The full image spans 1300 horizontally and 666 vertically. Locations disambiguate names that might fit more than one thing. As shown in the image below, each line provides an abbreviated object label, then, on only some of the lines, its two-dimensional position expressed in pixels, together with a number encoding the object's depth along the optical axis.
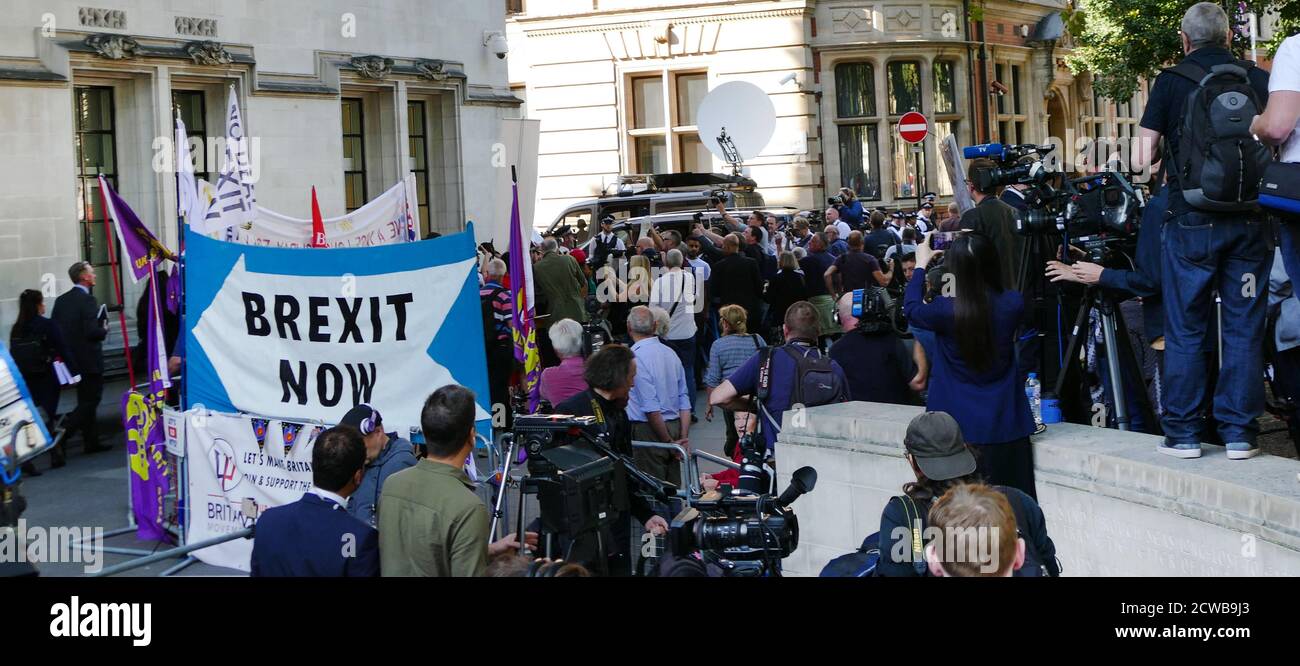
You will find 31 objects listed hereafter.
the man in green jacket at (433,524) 5.36
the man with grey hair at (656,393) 9.41
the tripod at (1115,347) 7.06
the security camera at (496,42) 21.55
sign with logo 9.02
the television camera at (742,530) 5.00
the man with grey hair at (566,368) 9.84
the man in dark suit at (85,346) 13.34
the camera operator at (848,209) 25.28
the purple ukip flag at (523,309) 10.57
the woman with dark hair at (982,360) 6.29
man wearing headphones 7.34
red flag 11.95
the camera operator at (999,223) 7.95
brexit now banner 8.92
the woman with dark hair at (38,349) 13.09
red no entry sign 23.42
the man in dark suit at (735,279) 16.61
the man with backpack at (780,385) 8.16
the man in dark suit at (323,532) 5.28
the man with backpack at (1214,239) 5.75
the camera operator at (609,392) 7.52
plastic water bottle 6.68
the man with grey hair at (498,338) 13.78
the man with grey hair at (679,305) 14.61
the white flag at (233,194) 10.41
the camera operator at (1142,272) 6.64
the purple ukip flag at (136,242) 10.25
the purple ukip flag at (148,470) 10.02
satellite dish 28.75
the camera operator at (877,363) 9.12
